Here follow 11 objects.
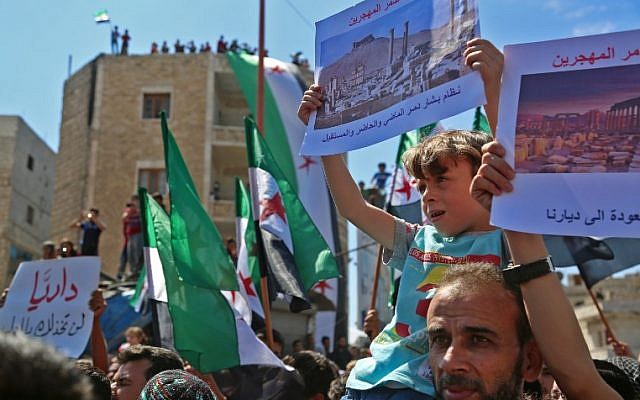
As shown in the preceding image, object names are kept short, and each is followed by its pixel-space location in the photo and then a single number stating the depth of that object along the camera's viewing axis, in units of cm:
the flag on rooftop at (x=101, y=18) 2767
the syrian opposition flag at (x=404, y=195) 699
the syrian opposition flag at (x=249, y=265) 677
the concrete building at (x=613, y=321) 2991
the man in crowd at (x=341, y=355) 1186
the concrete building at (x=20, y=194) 3247
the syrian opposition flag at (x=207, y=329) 534
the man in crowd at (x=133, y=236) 1467
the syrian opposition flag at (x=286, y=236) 609
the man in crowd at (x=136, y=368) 441
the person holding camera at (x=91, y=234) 1320
